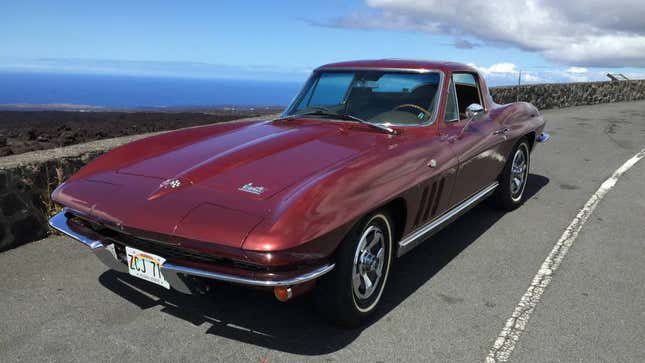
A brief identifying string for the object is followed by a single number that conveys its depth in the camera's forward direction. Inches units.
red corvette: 95.2
